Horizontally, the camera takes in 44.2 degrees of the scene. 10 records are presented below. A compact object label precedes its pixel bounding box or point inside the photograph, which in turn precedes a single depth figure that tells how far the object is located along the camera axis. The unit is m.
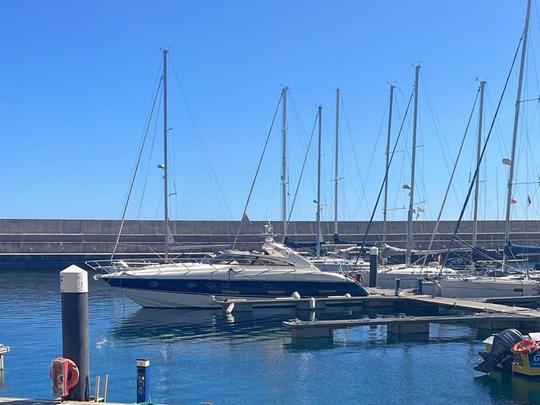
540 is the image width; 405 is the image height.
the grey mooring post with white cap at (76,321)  9.76
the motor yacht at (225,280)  31.30
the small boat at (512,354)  17.50
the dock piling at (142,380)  10.54
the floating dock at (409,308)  23.86
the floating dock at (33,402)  9.16
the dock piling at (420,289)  33.06
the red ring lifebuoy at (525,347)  17.56
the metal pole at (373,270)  35.56
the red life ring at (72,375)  9.53
